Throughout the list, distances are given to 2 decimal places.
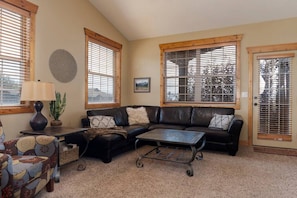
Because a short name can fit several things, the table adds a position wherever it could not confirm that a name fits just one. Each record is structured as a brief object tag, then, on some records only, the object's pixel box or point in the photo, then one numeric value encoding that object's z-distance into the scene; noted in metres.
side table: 2.64
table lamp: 2.77
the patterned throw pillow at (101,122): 3.79
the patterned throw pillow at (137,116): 4.71
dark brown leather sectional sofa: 3.35
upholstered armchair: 1.68
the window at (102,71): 4.44
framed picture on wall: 5.52
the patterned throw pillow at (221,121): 3.98
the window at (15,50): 2.88
